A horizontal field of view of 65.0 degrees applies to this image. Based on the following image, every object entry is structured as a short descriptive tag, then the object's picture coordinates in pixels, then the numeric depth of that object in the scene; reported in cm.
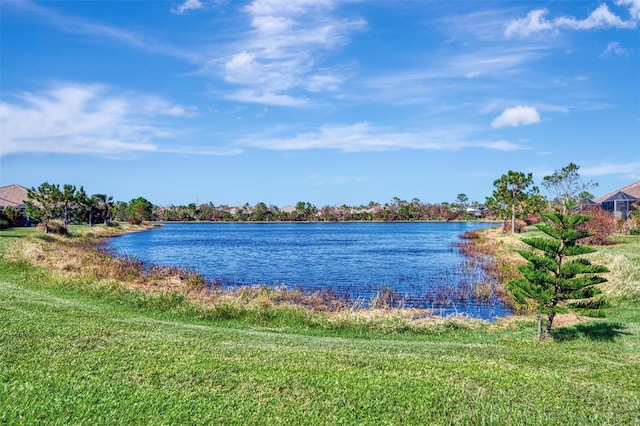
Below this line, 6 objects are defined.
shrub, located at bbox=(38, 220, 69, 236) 4619
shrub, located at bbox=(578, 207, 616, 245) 3338
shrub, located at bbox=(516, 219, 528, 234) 5318
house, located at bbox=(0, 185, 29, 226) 5929
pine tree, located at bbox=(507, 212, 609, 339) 1112
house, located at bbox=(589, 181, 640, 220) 5294
